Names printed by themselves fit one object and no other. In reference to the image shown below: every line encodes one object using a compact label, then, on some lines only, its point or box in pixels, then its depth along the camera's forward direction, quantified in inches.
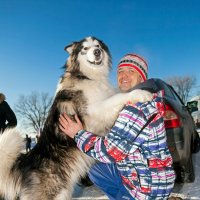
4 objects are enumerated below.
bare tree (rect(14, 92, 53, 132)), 1331.1
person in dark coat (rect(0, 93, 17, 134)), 173.8
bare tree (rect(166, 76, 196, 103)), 1348.2
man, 62.9
